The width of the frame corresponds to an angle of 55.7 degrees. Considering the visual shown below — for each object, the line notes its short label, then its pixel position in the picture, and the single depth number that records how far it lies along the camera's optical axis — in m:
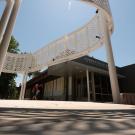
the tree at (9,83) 17.22
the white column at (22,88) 13.02
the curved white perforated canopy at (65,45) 6.07
